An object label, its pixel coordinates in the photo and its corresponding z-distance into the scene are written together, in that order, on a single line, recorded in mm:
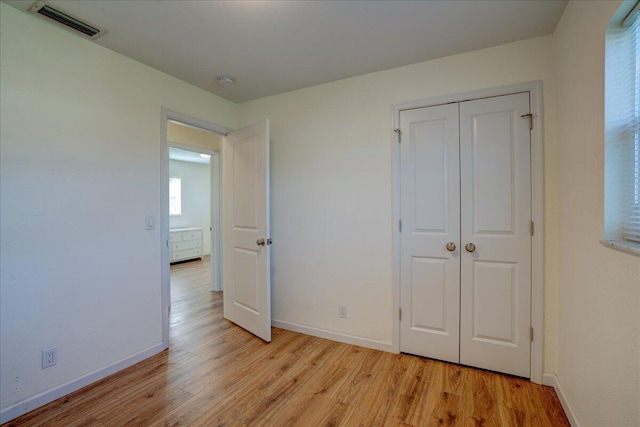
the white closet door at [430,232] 2234
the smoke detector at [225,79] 2576
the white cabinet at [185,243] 6223
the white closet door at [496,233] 2029
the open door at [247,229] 2666
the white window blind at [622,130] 1148
